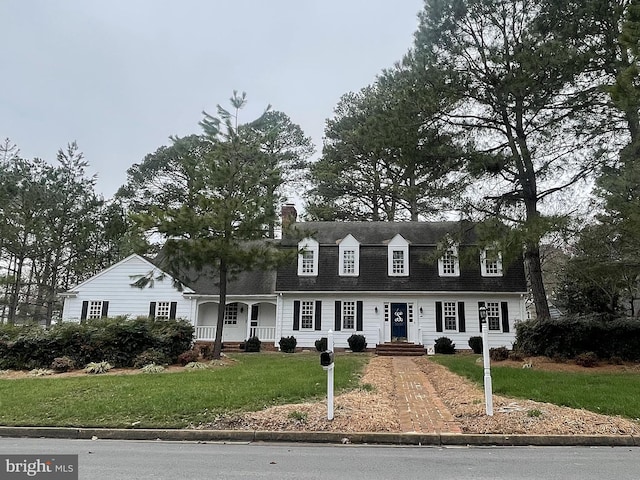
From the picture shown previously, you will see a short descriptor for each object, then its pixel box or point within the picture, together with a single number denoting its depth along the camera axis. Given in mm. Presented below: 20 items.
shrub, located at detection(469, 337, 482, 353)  19766
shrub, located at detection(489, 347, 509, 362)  15307
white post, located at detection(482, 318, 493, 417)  7070
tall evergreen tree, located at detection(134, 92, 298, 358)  14789
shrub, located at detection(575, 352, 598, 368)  13914
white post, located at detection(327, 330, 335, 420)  6883
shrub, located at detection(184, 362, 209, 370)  13575
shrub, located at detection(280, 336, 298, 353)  20734
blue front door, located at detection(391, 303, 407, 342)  21516
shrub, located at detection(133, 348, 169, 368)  13812
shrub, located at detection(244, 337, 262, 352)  21266
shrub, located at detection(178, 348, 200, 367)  14508
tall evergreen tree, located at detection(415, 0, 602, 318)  14492
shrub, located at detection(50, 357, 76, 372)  13296
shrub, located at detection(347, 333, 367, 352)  20531
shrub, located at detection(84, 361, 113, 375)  12844
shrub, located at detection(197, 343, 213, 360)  15797
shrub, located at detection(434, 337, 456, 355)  20172
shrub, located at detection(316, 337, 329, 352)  20733
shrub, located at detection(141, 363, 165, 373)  12893
